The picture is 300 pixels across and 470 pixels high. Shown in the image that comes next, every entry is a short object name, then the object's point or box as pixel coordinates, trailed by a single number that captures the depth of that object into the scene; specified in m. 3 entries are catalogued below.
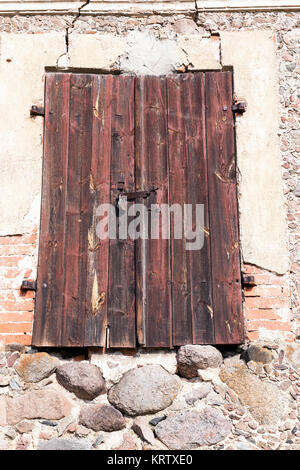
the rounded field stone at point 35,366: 3.69
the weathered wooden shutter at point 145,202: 3.83
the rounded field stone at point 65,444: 3.43
